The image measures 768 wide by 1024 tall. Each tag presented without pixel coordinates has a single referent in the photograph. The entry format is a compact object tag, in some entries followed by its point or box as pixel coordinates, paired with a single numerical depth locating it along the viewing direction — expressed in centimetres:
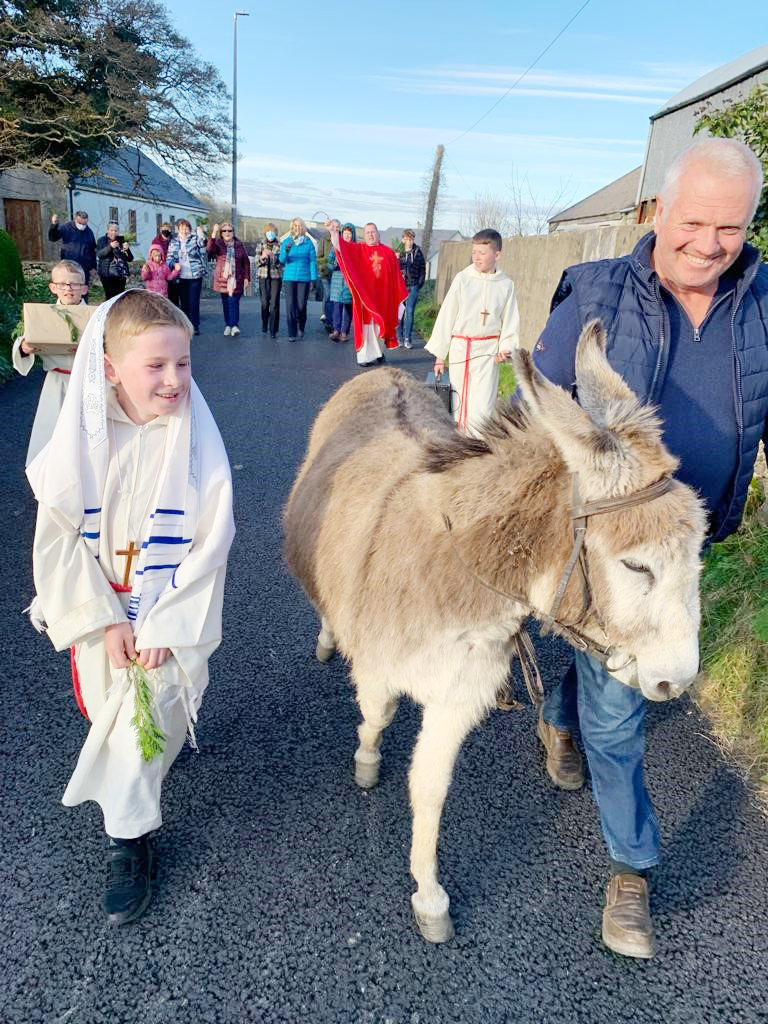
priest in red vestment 983
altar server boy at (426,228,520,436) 701
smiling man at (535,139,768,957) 213
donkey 194
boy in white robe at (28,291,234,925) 222
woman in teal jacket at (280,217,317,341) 1371
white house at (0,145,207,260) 2381
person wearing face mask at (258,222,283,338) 1440
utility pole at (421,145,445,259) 2855
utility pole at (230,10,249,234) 2891
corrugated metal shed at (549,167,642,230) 2540
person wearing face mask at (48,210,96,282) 1388
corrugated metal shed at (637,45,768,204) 693
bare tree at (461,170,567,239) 1795
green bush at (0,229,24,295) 1114
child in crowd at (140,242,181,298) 1350
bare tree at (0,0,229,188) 1795
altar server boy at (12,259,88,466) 418
